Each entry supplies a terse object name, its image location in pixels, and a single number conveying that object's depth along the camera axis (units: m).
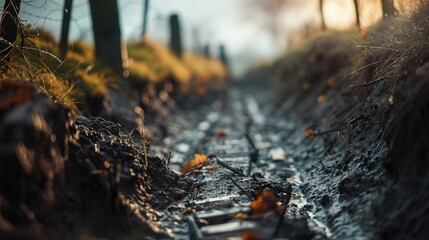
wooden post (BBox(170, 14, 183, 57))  17.50
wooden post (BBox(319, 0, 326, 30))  14.15
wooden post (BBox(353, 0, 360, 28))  8.73
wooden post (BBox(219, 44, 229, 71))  36.91
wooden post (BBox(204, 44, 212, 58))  30.94
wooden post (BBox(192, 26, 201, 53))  35.91
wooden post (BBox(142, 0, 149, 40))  15.41
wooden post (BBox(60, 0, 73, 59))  7.83
